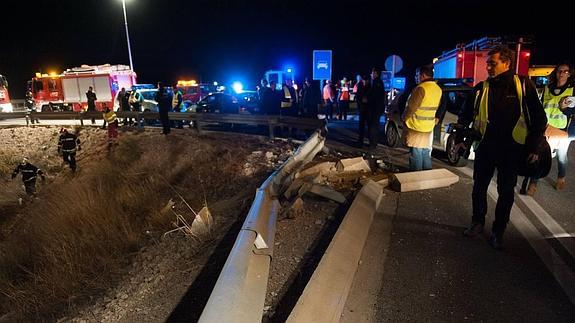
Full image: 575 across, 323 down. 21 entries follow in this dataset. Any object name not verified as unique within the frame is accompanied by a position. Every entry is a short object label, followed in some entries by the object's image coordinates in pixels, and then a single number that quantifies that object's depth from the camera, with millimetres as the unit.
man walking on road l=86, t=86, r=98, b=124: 18566
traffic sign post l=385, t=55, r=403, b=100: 15227
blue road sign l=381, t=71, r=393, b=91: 21100
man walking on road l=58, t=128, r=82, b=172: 12750
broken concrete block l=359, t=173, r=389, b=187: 5859
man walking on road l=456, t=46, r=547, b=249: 3775
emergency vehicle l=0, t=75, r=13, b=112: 24859
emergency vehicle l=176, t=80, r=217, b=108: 24781
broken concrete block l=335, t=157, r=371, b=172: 6504
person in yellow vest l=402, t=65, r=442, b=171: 6012
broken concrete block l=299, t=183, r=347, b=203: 5160
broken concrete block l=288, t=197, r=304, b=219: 4691
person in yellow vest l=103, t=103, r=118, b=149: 13656
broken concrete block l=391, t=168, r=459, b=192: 5793
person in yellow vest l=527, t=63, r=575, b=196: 5719
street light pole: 27934
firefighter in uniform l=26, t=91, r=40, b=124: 24578
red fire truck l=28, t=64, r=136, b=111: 24266
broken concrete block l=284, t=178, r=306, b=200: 5354
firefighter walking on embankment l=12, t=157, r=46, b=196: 11359
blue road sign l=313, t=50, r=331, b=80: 16547
